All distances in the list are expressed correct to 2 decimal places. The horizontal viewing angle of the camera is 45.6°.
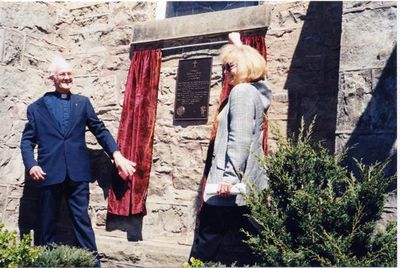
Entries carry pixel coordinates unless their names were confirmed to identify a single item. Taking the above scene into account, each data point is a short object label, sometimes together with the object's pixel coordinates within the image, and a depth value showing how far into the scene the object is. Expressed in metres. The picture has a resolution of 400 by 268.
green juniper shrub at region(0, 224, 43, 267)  3.63
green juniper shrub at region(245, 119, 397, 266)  2.62
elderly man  4.19
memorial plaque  4.58
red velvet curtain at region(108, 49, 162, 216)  4.60
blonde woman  3.04
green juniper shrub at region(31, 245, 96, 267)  3.25
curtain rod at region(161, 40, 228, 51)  4.59
